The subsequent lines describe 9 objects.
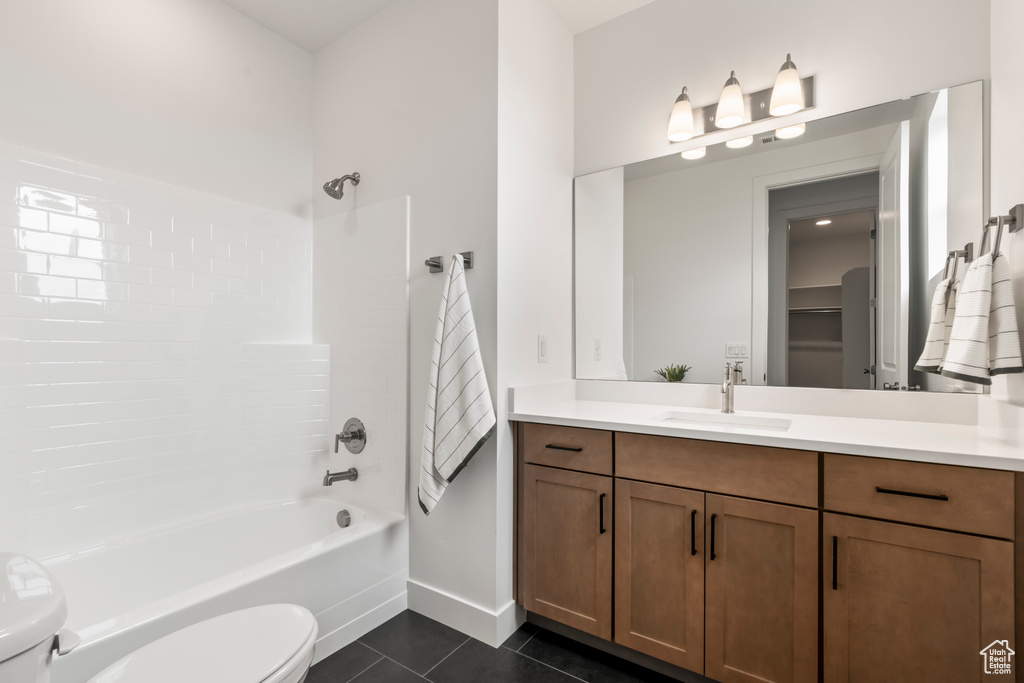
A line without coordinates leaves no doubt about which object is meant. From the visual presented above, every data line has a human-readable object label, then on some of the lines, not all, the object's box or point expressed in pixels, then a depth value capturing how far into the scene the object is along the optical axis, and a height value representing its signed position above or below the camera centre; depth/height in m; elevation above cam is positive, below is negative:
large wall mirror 1.64 +0.37
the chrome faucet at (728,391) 1.91 -0.19
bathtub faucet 2.25 -0.65
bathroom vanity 1.18 -0.58
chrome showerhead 2.36 +0.75
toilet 0.84 -0.71
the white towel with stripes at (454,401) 1.82 -0.23
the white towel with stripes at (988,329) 1.23 +0.04
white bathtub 1.38 -0.86
